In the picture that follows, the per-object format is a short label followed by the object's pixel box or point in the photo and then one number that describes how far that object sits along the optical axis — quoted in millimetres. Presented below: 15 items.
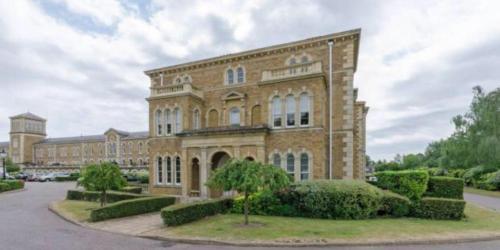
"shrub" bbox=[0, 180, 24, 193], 27528
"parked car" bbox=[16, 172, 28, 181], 51269
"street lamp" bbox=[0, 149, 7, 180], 33438
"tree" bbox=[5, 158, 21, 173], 70512
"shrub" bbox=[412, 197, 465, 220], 12516
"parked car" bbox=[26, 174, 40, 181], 49266
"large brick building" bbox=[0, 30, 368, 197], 18359
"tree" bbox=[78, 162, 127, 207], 15523
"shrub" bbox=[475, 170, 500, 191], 28594
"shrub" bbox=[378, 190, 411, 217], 13078
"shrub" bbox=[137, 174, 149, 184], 39088
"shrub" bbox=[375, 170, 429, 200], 13867
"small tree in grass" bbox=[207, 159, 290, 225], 11023
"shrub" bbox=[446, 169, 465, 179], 39188
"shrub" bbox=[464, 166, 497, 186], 33375
